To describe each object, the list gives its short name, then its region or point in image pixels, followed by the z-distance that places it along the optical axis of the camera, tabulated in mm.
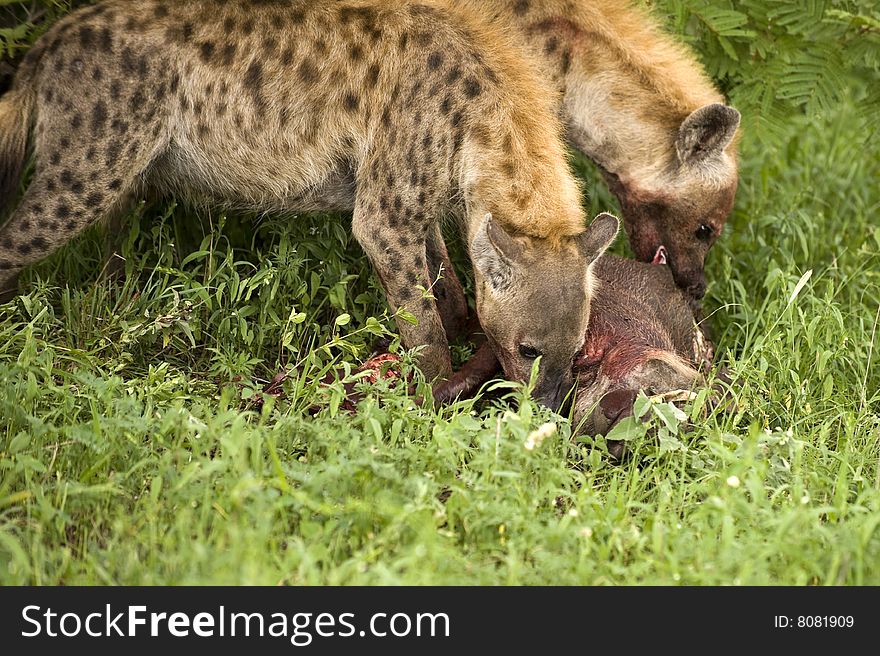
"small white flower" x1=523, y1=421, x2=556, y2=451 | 7684
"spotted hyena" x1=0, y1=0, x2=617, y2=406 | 9781
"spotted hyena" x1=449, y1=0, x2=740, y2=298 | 11805
